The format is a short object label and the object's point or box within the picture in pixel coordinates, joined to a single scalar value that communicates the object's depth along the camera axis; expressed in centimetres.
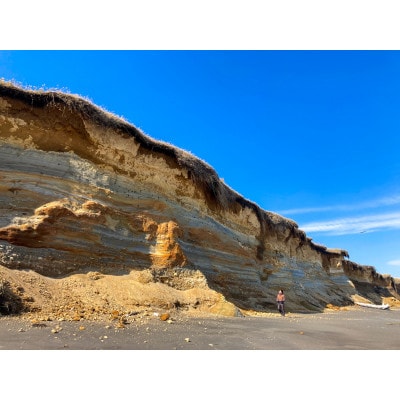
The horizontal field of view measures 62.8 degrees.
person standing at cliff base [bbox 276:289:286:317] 1555
